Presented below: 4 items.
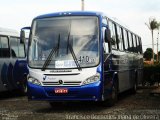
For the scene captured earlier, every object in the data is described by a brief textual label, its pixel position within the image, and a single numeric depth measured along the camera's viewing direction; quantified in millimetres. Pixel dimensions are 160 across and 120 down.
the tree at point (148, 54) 51101
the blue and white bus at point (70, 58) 8482
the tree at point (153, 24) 41867
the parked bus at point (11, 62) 11653
